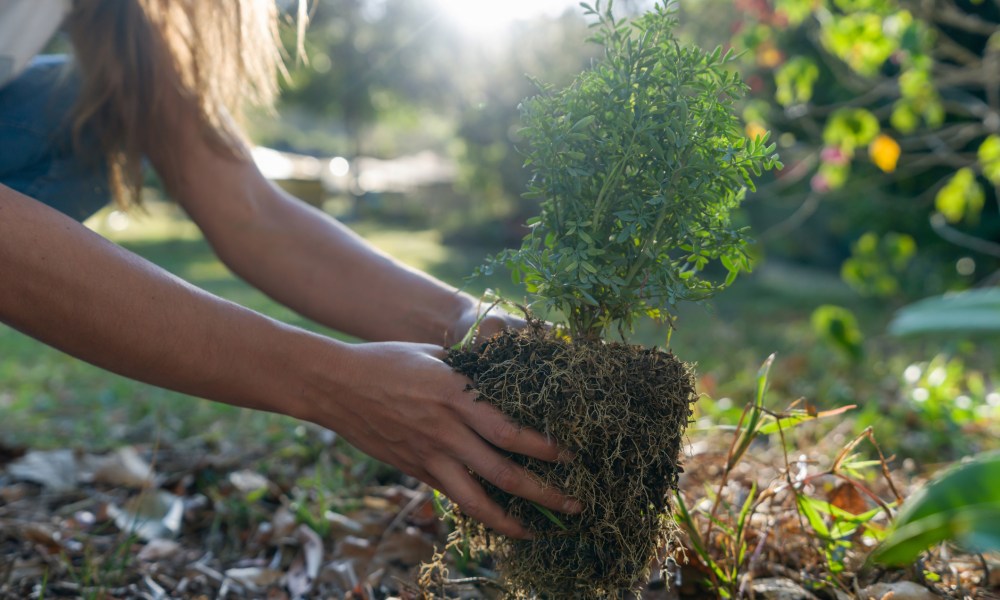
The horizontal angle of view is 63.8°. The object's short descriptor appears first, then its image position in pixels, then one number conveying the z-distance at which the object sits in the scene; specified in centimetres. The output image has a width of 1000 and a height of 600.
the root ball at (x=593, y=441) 126
